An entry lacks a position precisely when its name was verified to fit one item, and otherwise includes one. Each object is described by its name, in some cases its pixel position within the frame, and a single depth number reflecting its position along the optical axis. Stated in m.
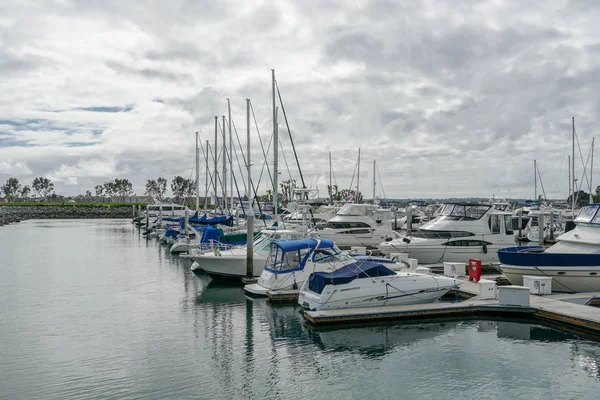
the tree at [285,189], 124.06
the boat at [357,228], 41.25
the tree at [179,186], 196.88
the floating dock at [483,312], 18.23
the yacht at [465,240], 30.53
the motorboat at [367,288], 19.75
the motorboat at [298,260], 23.34
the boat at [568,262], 21.48
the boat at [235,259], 28.80
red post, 23.89
